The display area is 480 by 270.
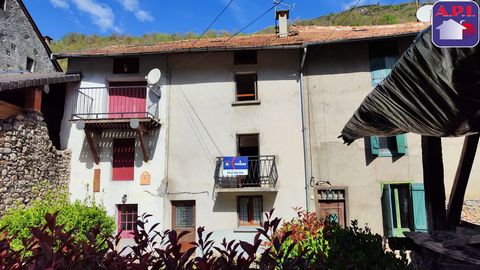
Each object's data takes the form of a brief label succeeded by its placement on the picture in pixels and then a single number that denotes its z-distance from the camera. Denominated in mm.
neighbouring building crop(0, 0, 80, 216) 9008
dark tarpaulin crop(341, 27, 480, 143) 2111
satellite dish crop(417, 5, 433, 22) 12398
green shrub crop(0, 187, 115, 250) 7773
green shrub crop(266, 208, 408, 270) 2262
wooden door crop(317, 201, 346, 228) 11321
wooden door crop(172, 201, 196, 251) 11875
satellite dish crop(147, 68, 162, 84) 11852
